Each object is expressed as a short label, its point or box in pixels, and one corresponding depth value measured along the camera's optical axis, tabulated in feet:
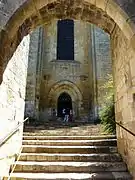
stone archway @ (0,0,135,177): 9.75
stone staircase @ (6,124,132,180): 12.36
